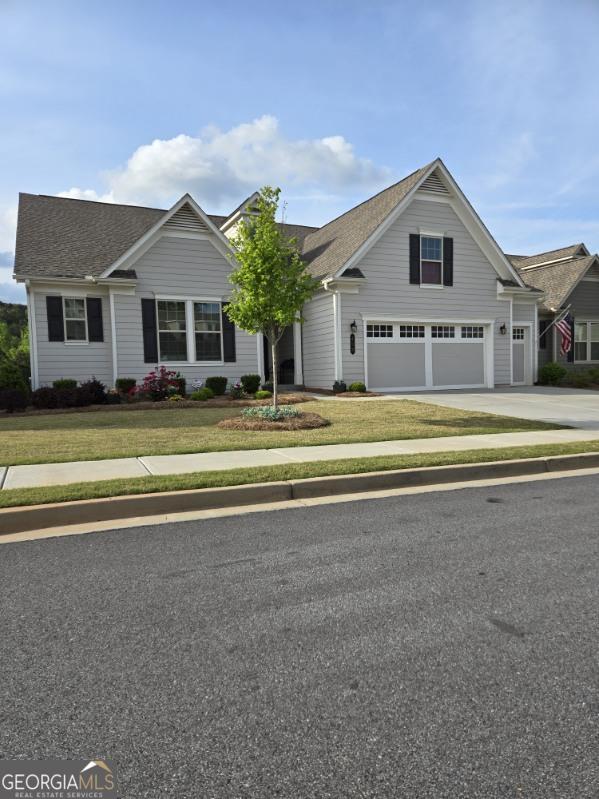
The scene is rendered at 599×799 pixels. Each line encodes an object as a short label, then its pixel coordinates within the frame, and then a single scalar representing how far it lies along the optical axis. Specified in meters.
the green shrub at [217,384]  17.20
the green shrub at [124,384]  16.12
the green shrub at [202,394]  15.84
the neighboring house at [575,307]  24.61
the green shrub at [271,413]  11.01
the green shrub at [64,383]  15.63
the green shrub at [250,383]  17.52
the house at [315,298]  16.61
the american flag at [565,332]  23.62
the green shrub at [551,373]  22.17
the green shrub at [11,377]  14.46
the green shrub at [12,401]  13.39
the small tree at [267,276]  10.49
